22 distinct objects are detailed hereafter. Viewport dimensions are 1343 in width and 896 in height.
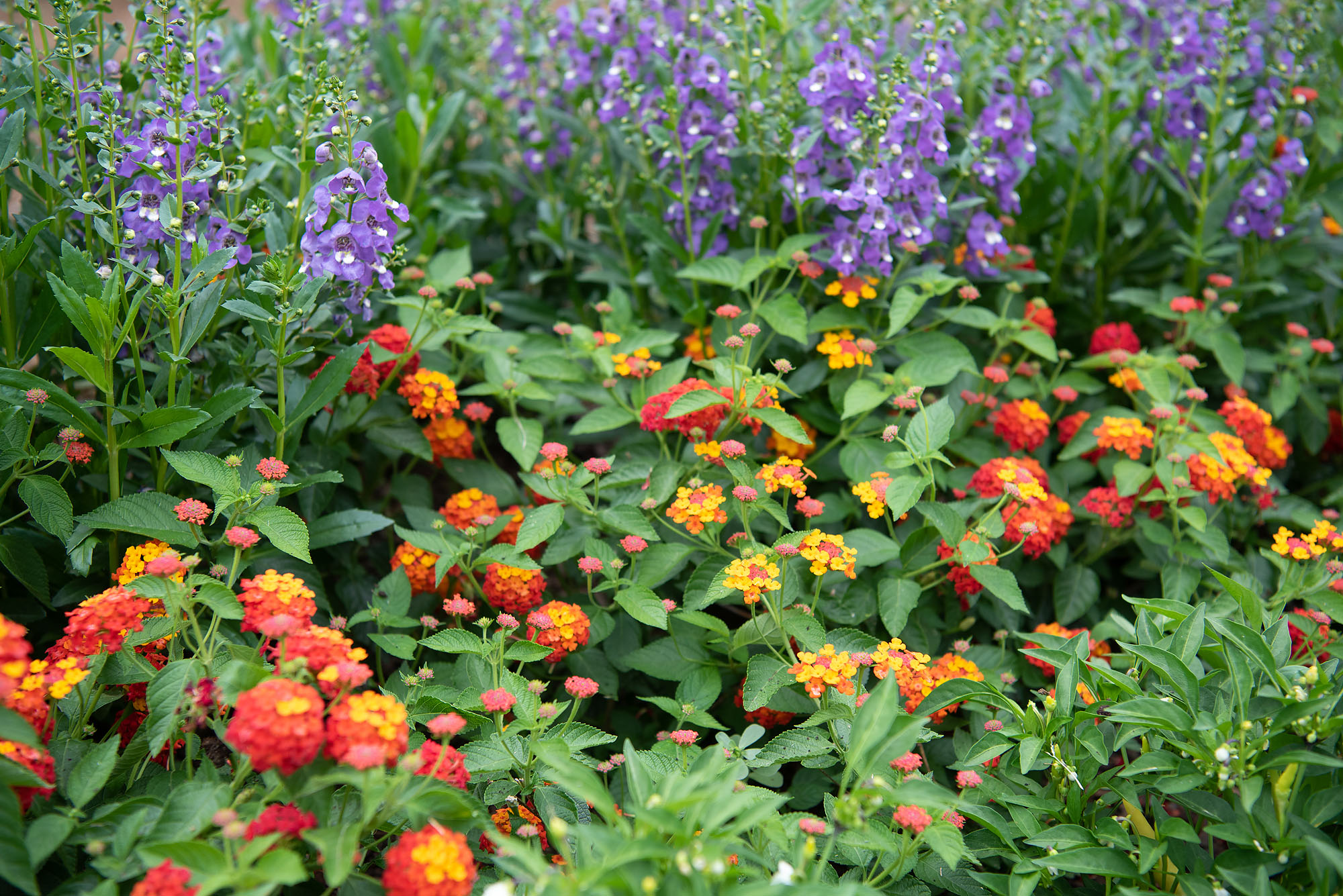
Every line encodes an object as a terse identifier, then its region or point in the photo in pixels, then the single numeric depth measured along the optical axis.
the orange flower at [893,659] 1.83
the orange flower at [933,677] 1.96
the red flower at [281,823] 1.38
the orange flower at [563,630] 2.01
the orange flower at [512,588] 2.12
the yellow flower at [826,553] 1.92
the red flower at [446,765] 1.53
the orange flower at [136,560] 1.83
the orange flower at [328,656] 1.43
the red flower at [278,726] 1.30
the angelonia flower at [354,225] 2.08
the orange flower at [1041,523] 2.27
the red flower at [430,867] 1.32
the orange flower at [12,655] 1.33
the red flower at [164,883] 1.30
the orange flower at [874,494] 2.11
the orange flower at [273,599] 1.58
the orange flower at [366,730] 1.36
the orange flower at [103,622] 1.60
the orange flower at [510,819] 1.73
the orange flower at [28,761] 1.46
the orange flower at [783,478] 2.01
